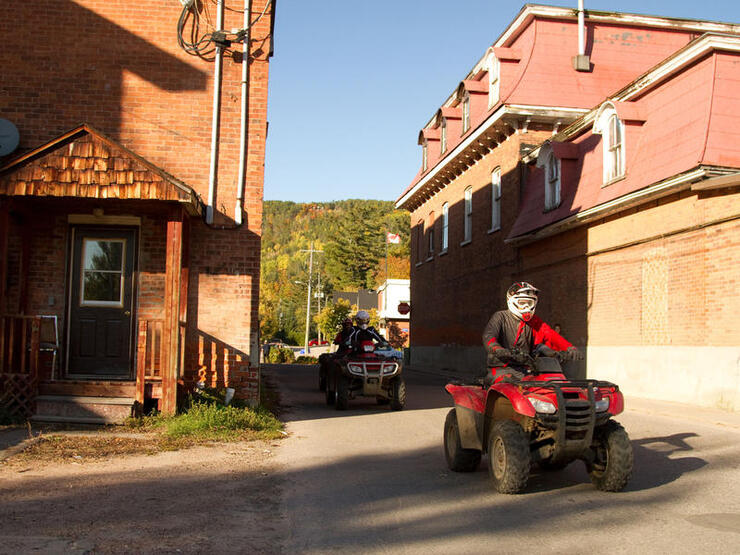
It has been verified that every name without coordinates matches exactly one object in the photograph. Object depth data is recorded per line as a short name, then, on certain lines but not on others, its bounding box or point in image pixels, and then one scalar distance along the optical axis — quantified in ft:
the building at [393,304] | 209.15
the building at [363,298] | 307.17
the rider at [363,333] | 50.01
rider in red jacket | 24.30
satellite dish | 39.58
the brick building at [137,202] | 40.45
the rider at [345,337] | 51.19
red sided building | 50.85
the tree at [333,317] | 201.85
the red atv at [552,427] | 21.85
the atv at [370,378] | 47.78
